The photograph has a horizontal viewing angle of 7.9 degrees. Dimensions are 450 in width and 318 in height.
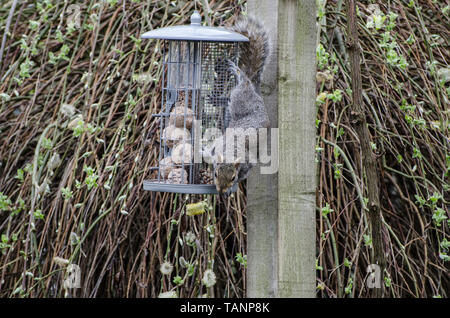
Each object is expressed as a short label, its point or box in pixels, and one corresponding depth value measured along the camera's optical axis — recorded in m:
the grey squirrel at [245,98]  7.48
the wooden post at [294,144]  7.40
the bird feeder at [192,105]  7.72
